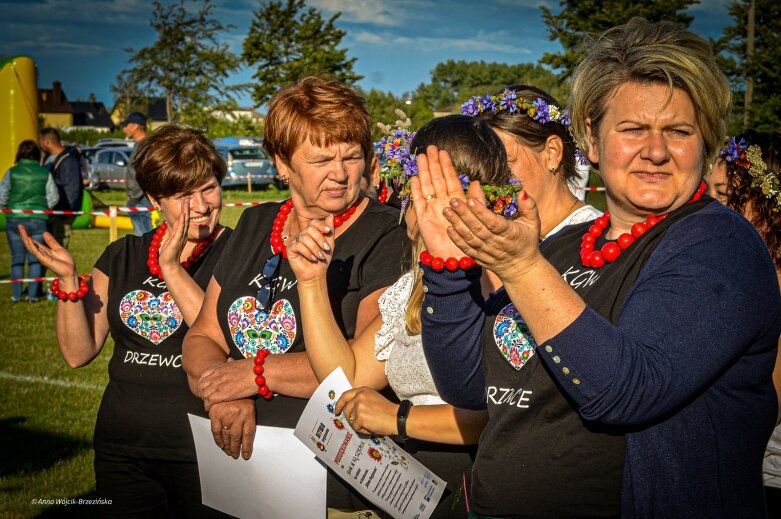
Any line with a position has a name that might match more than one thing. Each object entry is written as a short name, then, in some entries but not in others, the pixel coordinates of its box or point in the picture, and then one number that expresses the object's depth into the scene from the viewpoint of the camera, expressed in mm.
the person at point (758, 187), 3493
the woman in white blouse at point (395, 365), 2457
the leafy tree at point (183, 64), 39500
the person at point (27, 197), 11773
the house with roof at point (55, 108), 105562
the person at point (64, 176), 12945
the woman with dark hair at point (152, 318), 3334
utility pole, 32531
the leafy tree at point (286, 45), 42562
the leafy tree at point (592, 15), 35812
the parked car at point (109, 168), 31047
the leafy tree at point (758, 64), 30734
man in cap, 13188
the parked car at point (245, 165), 31547
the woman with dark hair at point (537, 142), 2928
